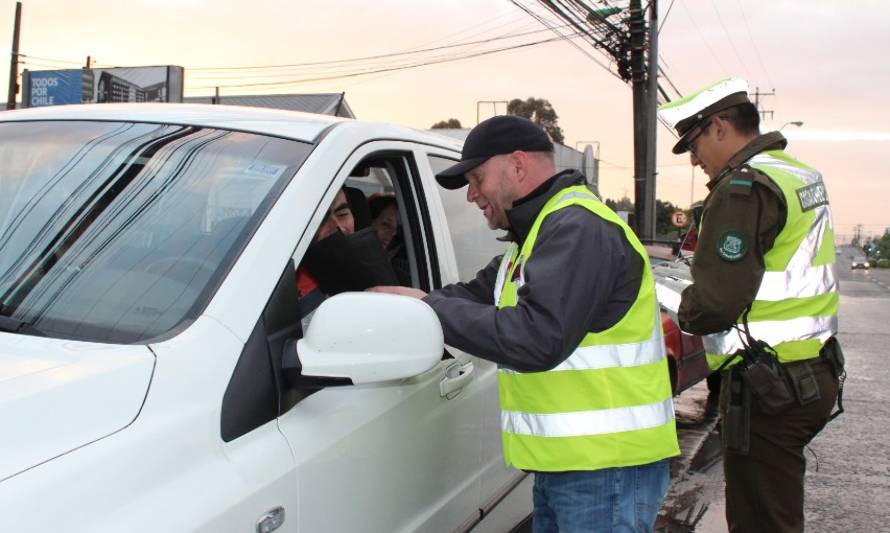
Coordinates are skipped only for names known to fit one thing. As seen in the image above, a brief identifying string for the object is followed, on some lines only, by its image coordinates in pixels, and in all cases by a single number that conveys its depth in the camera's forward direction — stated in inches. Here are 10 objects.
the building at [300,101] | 847.1
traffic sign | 1306.6
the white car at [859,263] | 2561.0
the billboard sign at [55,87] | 1087.0
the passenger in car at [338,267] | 85.1
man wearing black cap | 75.7
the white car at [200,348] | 53.3
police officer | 107.1
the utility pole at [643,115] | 781.3
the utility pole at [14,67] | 885.8
